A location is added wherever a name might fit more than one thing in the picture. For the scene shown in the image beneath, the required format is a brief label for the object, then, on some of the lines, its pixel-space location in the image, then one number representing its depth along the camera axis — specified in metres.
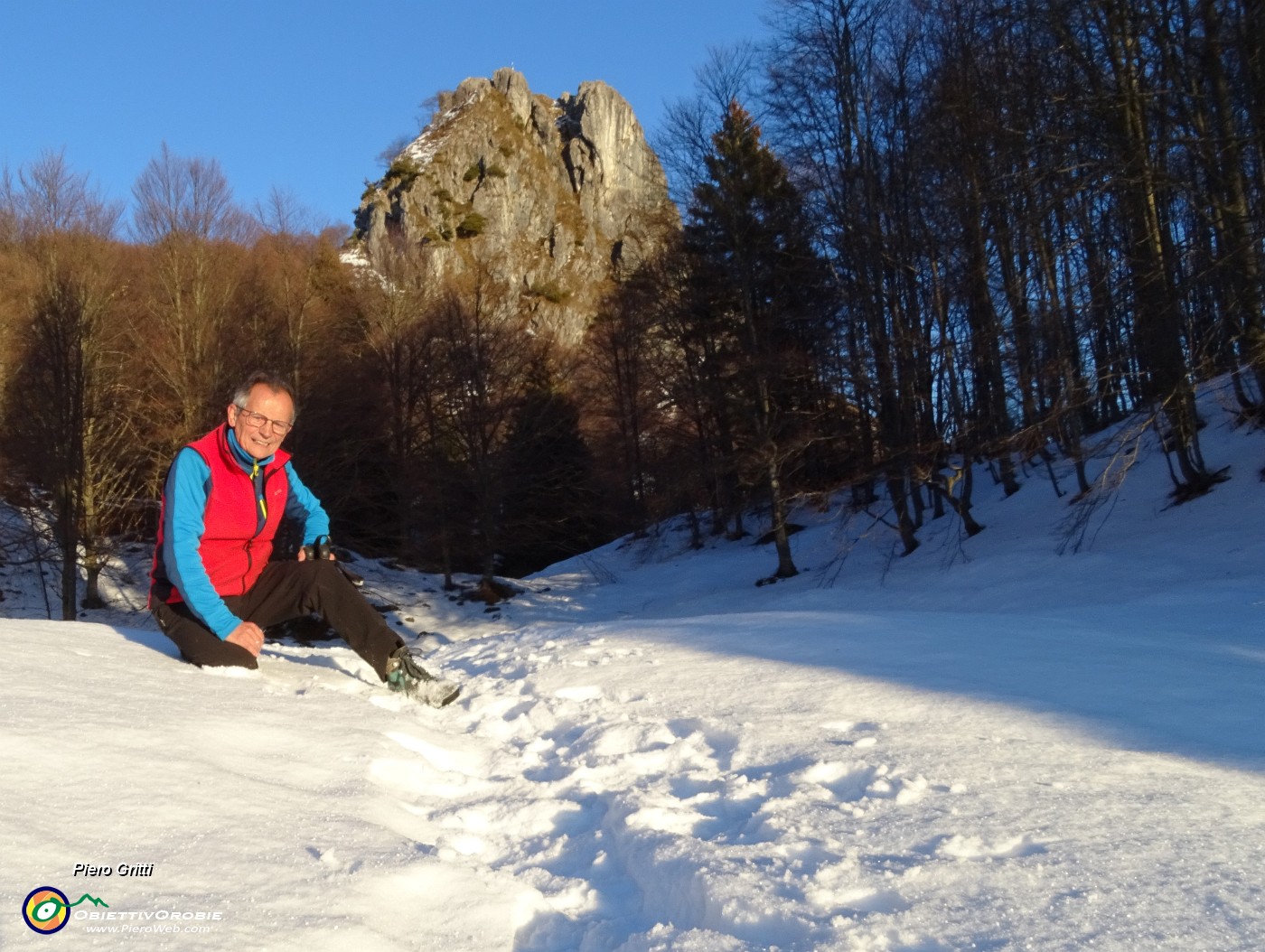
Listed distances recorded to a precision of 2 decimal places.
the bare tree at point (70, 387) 15.82
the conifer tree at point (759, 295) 17.94
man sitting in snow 4.13
